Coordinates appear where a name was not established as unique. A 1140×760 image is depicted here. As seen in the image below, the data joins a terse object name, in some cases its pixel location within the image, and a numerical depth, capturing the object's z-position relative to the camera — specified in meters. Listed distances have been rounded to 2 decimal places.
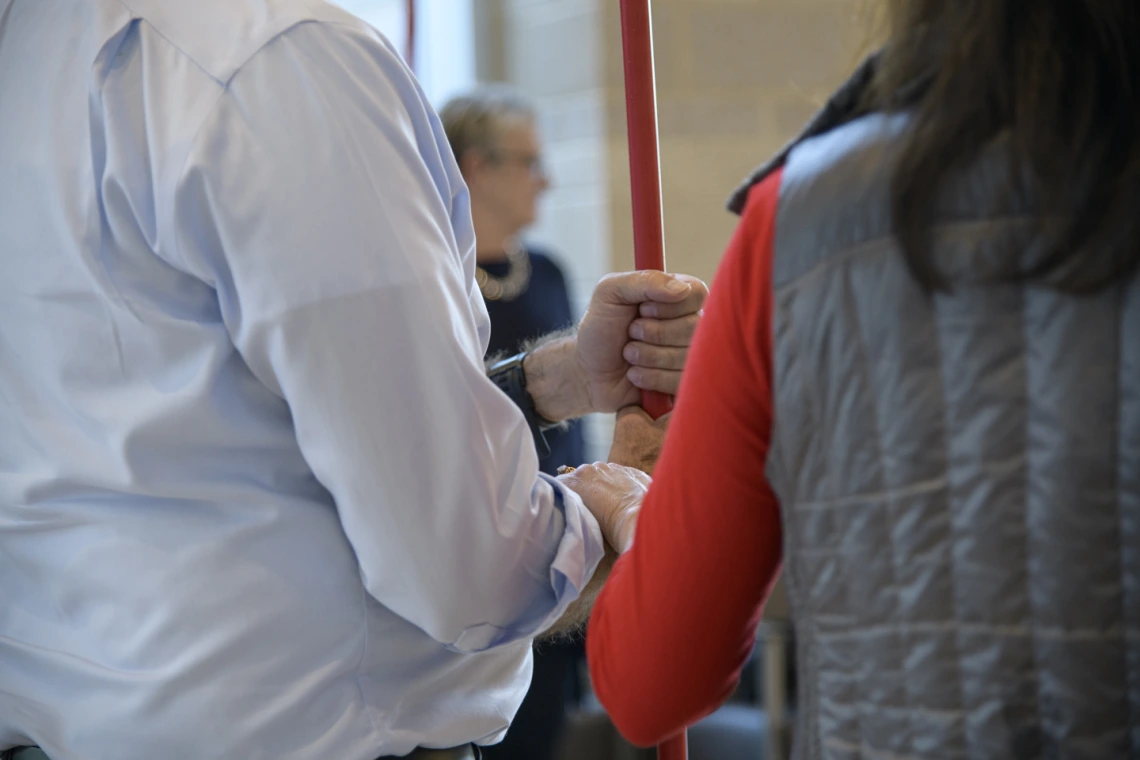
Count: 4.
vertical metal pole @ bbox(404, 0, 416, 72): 3.28
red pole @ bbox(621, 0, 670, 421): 2.96
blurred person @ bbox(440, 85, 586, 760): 4.03
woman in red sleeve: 2.64
